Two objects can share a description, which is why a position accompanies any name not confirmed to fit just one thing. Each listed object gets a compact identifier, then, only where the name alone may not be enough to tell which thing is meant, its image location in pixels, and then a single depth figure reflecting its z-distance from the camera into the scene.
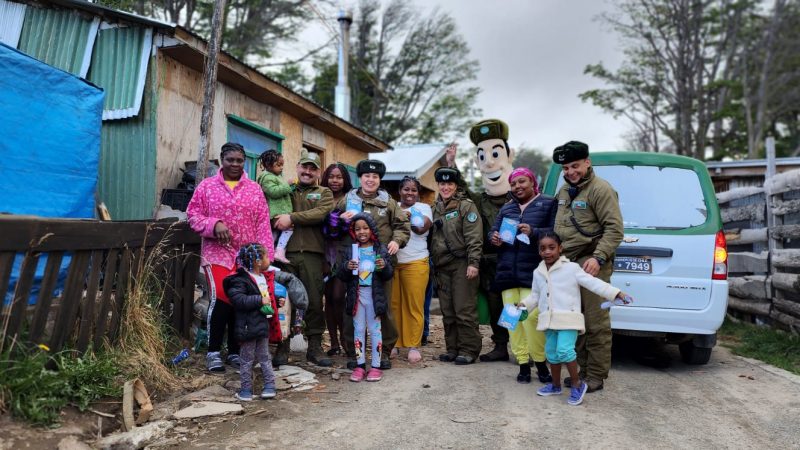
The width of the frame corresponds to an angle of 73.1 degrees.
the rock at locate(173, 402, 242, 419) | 3.51
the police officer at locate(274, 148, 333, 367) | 4.88
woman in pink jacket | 4.38
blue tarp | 4.72
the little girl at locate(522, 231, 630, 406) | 4.01
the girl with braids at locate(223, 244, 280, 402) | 3.85
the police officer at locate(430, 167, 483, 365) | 5.25
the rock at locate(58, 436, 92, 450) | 2.88
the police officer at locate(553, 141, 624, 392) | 4.24
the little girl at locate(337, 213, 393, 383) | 4.69
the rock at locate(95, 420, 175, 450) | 3.02
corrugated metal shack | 6.61
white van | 4.73
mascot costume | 5.41
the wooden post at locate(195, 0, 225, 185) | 5.97
